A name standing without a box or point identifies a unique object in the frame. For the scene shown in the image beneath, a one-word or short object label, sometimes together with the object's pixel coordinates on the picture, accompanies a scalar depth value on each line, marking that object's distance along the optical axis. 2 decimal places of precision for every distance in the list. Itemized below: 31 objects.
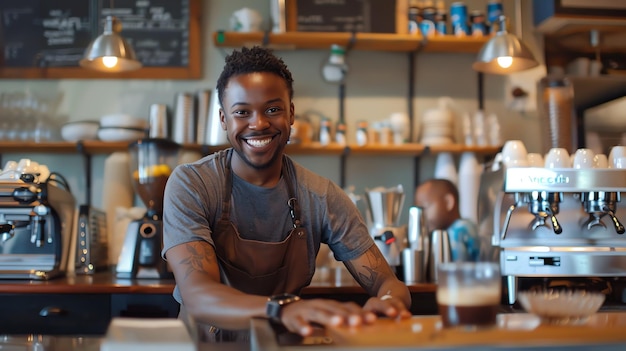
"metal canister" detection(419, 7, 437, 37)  3.65
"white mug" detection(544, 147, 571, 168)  2.82
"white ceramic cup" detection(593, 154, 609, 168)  2.86
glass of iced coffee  1.29
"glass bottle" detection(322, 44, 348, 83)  3.72
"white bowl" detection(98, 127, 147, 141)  3.49
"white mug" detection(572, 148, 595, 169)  2.80
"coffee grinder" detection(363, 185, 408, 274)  3.12
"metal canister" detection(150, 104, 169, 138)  3.58
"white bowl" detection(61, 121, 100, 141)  3.52
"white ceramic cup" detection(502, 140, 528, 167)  2.94
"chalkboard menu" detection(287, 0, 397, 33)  3.68
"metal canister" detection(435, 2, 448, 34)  3.68
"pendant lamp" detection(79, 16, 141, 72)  3.10
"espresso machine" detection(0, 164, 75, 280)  2.95
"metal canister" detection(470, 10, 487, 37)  3.67
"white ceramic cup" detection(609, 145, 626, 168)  2.88
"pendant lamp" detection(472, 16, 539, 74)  3.10
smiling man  1.89
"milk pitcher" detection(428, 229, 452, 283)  3.13
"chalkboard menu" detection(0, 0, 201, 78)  3.68
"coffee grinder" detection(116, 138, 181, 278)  3.06
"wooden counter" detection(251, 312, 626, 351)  1.13
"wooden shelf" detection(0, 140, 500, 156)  3.49
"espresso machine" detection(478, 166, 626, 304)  2.75
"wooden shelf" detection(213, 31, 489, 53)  3.52
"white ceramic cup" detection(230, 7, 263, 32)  3.54
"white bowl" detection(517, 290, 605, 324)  1.38
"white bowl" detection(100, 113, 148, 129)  3.50
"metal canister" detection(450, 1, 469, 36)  3.67
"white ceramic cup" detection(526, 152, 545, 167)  2.93
